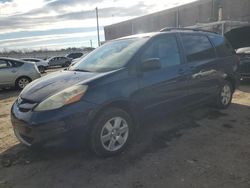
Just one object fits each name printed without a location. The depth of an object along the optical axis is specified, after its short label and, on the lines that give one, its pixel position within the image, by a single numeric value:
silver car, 7.56
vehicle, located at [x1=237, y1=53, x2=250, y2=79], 6.10
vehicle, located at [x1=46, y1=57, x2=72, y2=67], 21.86
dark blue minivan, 2.49
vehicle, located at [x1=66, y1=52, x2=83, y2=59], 23.43
